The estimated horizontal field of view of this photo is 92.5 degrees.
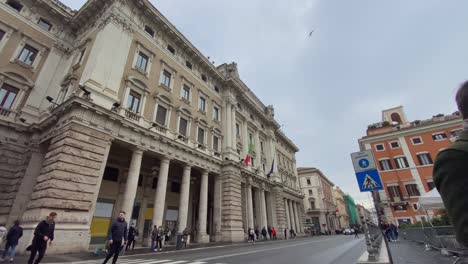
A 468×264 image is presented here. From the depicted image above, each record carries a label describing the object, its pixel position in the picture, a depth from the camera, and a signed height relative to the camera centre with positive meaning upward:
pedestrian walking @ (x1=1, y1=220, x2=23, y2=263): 8.70 -0.07
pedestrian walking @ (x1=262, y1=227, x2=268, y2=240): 24.69 -0.08
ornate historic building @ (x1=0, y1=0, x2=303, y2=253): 12.07 +7.24
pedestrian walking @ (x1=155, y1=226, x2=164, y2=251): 13.60 -0.15
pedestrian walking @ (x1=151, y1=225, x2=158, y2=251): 13.16 -0.09
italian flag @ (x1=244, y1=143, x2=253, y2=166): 25.31 +9.13
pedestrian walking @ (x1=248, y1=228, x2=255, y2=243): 20.95 -0.14
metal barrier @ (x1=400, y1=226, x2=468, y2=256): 7.84 -0.31
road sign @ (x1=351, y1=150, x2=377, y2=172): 5.98 +1.76
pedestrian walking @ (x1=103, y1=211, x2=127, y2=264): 7.05 +0.00
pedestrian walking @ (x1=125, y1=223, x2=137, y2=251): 12.73 +0.04
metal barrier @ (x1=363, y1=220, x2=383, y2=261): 6.33 -0.47
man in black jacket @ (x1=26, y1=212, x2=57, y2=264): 6.88 -0.04
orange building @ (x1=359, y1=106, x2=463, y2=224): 30.64 +9.93
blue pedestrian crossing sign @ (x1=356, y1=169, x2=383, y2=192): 5.71 +1.20
